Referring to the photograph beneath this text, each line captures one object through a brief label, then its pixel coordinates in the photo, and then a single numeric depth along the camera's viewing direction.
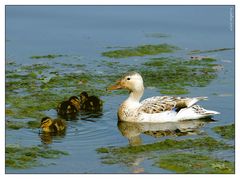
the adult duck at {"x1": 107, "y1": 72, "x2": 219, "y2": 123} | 12.99
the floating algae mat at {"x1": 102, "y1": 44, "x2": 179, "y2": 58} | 17.23
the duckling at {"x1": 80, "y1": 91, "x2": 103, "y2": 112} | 13.27
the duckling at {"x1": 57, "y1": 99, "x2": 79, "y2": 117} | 12.95
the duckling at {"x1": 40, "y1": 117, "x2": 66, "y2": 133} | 11.82
